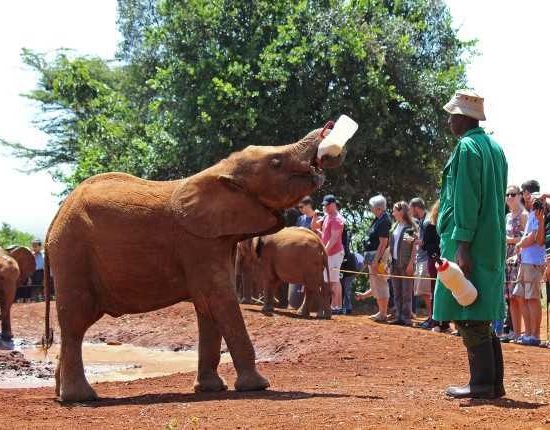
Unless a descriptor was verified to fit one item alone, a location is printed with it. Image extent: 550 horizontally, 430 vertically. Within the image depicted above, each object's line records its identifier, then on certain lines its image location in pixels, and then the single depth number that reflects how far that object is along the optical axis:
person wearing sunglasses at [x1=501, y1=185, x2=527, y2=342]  14.15
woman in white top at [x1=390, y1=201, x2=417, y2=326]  15.98
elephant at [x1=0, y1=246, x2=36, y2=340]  16.08
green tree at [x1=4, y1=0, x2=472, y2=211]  24.56
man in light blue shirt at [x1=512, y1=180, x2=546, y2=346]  13.33
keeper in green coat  7.77
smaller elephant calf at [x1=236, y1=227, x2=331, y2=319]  16.36
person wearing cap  17.06
